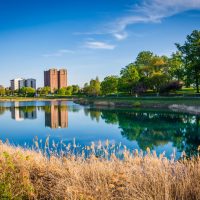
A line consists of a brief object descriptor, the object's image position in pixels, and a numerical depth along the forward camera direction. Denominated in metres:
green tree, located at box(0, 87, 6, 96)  190.71
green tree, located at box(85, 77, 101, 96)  110.94
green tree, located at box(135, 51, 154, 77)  83.05
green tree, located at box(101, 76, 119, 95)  92.06
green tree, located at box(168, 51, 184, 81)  73.24
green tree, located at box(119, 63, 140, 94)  79.06
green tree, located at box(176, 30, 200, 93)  56.84
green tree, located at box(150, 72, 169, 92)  70.94
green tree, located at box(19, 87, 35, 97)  180.50
